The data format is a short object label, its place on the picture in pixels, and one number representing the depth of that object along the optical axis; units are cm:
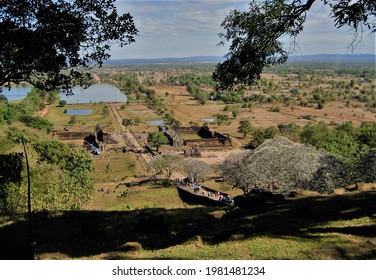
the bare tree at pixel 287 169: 2220
